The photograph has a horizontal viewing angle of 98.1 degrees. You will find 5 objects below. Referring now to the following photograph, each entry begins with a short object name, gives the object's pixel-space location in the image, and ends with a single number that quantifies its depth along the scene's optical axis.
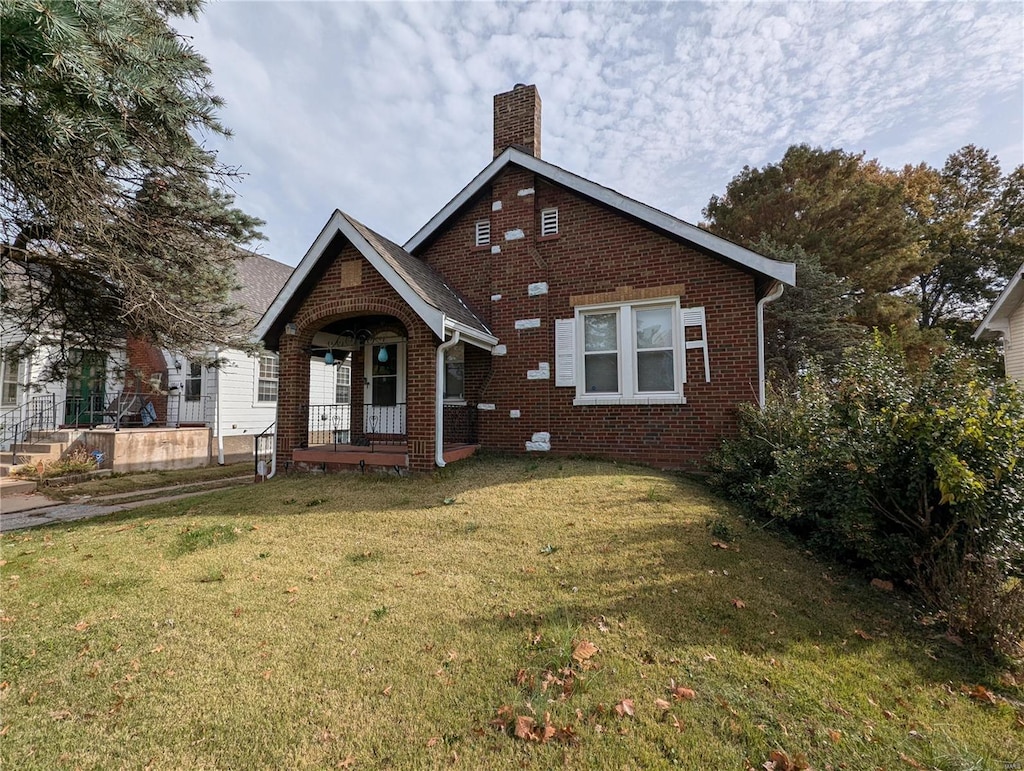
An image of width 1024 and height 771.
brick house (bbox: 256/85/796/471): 8.17
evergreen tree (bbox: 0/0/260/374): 4.50
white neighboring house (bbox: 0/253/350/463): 13.74
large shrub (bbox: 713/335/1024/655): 3.60
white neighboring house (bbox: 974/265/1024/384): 12.62
